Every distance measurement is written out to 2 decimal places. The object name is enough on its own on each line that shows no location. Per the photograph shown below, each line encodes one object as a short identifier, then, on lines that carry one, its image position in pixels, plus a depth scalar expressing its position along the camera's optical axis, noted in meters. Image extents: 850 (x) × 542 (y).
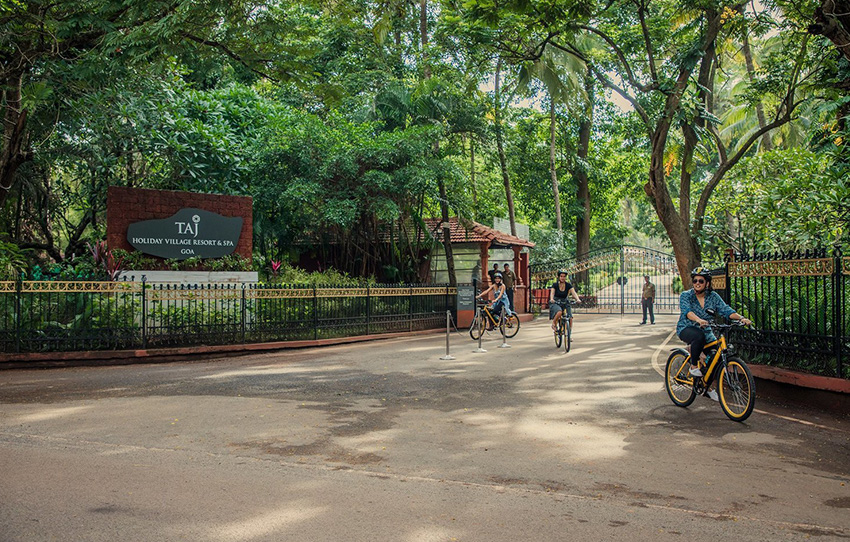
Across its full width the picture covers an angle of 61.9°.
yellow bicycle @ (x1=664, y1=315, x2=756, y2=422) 8.06
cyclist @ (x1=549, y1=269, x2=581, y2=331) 15.83
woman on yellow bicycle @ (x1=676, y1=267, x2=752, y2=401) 8.70
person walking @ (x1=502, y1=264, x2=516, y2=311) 26.56
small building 26.25
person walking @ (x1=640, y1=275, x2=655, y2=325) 24.94
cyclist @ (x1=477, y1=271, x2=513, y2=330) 17.98
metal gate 30.20
